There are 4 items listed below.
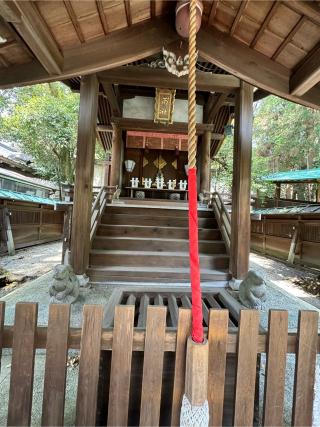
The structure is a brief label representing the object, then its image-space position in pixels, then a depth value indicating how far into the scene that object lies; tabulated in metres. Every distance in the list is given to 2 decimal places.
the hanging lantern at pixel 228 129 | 8.02
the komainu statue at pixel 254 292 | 3.63
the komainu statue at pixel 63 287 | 3.53
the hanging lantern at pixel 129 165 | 9.34
